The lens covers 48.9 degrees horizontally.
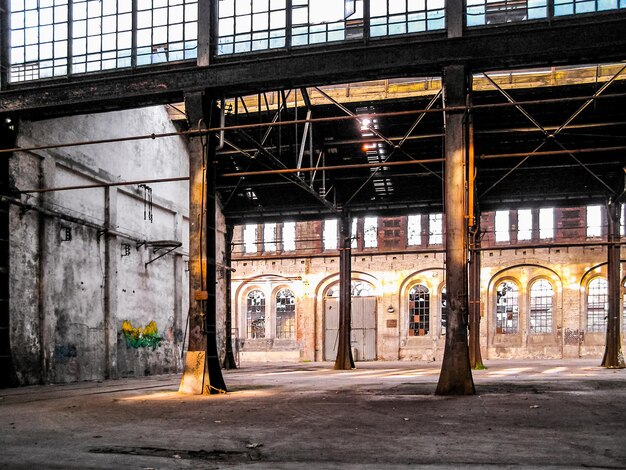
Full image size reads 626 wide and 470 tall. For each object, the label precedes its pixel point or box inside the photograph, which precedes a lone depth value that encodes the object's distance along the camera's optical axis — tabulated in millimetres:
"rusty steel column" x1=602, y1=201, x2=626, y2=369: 21047
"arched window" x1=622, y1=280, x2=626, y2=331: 32062
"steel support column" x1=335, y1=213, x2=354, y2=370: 22109
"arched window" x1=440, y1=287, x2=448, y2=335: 34141
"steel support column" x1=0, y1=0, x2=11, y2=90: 14273
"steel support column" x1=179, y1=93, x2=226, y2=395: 11422
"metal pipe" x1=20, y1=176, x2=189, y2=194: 13315
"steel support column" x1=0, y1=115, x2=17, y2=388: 13766
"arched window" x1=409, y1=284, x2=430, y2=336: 34562
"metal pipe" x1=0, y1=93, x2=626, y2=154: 10779
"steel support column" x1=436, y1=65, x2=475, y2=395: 10367
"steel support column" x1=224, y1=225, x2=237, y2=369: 24031
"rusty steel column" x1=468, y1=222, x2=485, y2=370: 21078
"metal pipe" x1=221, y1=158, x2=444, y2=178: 12073
